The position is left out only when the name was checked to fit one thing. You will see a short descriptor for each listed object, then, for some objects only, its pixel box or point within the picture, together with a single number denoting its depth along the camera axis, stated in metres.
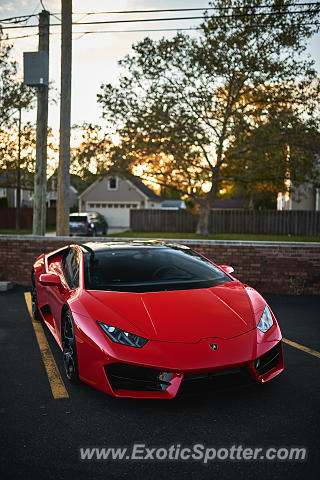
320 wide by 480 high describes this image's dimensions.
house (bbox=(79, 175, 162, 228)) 47.75
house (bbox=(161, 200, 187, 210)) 78.10
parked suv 28.88
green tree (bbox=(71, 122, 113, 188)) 22.86
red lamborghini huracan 3.63
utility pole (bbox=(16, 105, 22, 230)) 30.48
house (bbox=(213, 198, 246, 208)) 69.32
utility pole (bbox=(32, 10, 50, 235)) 11.57
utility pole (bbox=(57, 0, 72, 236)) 11.30
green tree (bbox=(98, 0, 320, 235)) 21.31
